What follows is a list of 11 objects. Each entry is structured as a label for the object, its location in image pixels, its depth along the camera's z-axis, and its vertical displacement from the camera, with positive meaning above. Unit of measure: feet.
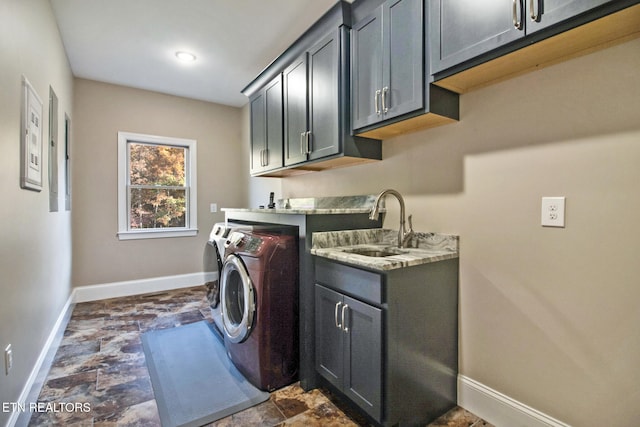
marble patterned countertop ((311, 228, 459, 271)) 4.99 -0.76
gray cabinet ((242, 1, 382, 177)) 6.90 +2.73
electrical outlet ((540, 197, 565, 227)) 4.54 -0.03
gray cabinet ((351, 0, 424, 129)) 5.33 +2.76
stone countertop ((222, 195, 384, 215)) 6.50 +0.19
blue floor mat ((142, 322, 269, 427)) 5.59 -3.55
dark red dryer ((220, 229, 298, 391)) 6.22 -2.01
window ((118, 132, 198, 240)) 12.77 +1.05
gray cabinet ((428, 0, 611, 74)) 3.66 +2.46
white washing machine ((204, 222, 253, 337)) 8.45 -1.42
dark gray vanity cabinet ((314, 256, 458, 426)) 4.77 -2.14
